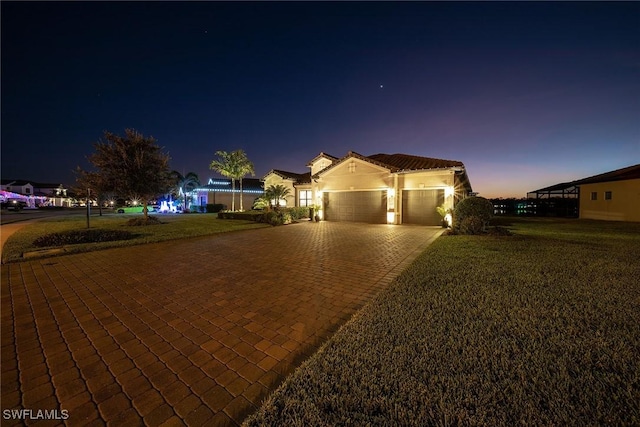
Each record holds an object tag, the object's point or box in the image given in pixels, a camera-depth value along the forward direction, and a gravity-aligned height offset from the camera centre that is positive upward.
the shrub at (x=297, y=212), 19.64 -0.52
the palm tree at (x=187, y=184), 41.62 +3.98
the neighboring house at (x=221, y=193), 38.00 +1.86
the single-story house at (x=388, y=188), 16.08 +1.20
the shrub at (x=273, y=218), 17.22 -0.86
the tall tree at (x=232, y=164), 28.03 +4.59
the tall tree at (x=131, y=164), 16.42 +2.76
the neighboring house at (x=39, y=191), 65.19 +4.17
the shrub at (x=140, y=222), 16.71 -1.10
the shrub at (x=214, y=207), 35.06 -0.21
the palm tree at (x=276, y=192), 21.42 +1.11
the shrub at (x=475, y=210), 12.26 -0.22
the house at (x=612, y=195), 17.72 +0.79
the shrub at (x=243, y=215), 19.00 -0.80
